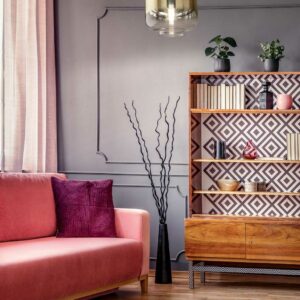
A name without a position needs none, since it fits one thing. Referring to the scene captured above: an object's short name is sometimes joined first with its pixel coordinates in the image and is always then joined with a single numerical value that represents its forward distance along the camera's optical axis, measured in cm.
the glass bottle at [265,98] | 500
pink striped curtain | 484
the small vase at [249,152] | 507
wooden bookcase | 503
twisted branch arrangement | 540
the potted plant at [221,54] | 502
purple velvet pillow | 446
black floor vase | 493
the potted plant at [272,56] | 498
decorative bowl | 505
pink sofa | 345
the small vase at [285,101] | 500
